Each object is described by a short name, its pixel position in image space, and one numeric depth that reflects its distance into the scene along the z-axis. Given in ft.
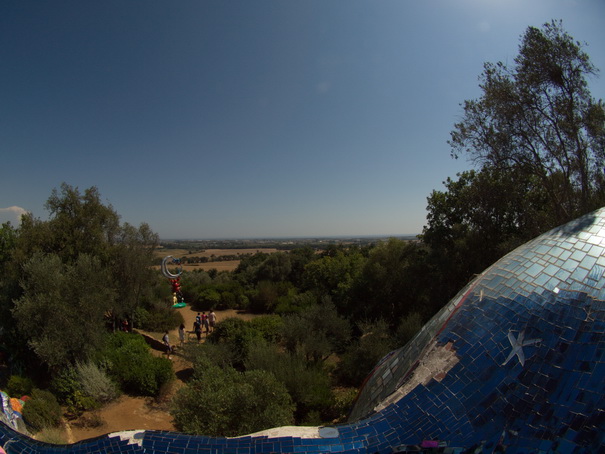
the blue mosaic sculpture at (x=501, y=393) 10.09
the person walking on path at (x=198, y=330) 58.52
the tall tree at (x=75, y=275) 38.52
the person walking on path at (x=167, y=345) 53.83
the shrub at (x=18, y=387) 36.01
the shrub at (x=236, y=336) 46.71
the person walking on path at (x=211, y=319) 64.18
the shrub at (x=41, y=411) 28.58
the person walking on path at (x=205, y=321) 63.26
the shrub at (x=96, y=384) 35.40
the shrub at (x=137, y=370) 38.83
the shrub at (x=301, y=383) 31.39
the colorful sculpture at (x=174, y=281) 50.75
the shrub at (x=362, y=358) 40.27
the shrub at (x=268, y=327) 53.01
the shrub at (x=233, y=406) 22.41
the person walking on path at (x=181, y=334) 56.69
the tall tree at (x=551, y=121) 36.14
